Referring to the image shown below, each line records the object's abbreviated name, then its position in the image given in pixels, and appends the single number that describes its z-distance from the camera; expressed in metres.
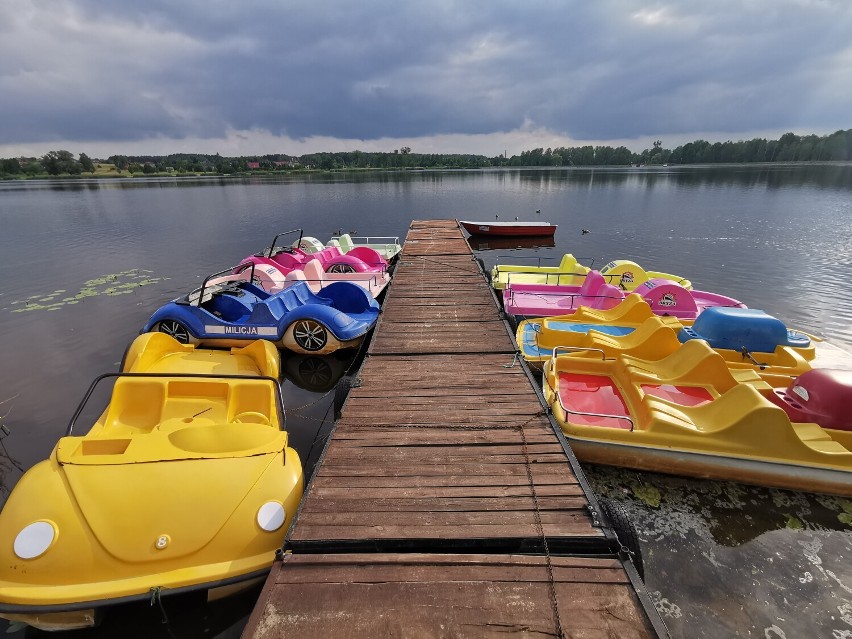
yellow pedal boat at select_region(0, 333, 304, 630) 3.60
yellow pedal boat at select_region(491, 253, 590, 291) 14.45
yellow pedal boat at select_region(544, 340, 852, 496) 5.34
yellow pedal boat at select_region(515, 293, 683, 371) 7.71
